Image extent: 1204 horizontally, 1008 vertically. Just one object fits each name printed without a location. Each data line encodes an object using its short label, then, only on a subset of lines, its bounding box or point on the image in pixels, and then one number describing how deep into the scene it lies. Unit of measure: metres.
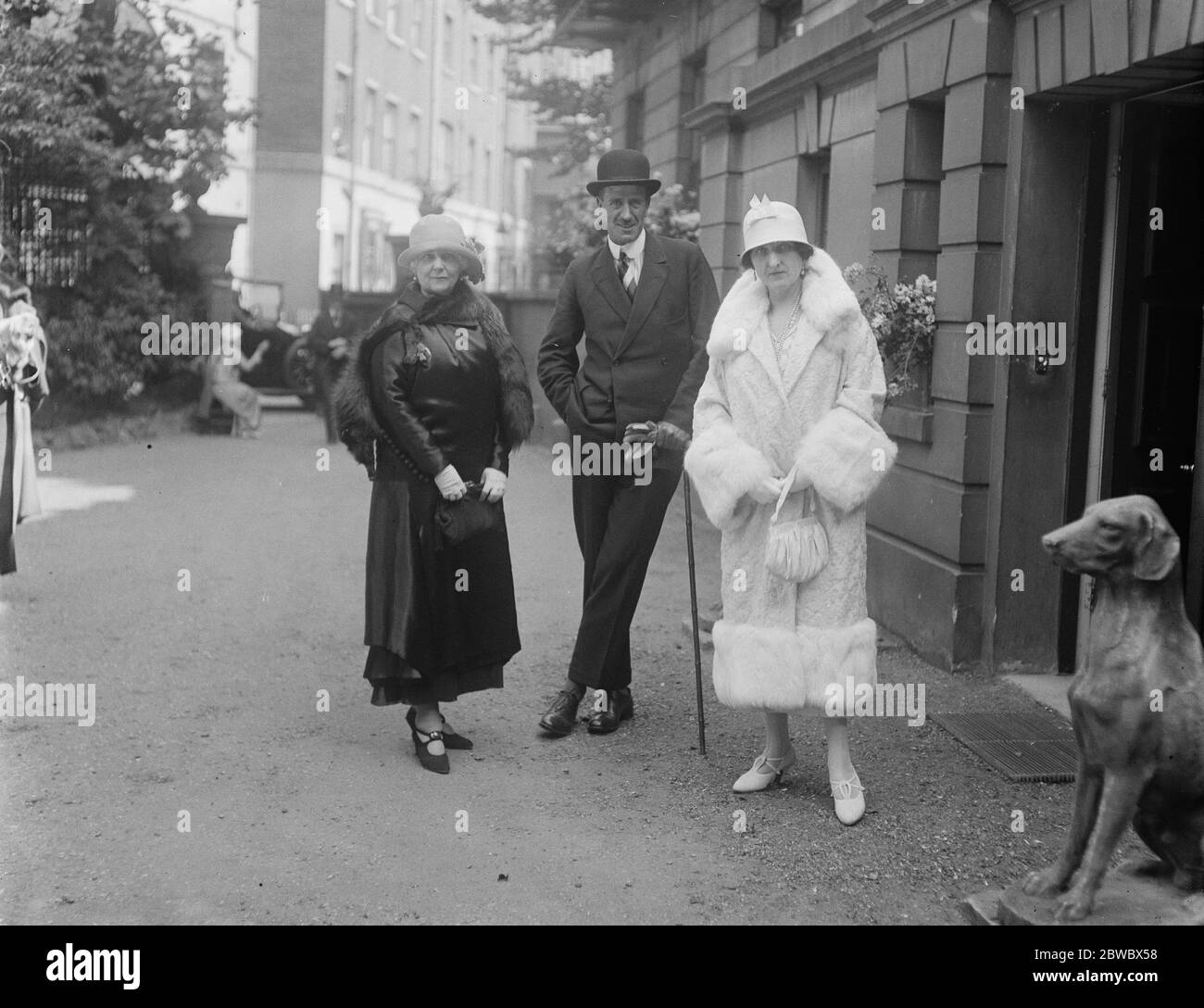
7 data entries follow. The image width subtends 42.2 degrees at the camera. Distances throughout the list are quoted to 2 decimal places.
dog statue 4.01
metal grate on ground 6.25
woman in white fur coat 5.47
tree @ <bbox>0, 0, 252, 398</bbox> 17.39
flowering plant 8.46
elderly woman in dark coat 6.22
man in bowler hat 6.68
